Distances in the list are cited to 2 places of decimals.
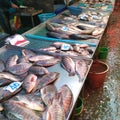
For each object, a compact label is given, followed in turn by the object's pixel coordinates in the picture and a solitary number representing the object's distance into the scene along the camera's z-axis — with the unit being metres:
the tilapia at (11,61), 2.14
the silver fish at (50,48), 2.60
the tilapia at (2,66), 2.09
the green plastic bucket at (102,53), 4.41
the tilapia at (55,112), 1.41
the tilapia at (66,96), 1.57
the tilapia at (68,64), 2.08
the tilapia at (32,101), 1.52
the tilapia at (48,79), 1.81
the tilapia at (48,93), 1.59
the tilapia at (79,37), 3.19
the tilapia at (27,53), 2.37
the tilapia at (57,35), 3.21
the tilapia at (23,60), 2.23
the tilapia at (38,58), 2.29
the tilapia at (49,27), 3.60
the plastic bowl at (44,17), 4.69
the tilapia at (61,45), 2.69
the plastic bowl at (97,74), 3.19
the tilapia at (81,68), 2.01
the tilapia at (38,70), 2.00
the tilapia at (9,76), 1.90
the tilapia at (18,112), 1.40
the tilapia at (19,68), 2.01
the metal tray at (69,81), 1.74
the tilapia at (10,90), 1.63
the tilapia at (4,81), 1.80
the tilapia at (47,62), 2.17
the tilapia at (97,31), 3.48
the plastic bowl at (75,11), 5.56
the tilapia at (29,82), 1.73
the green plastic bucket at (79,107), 2.67
